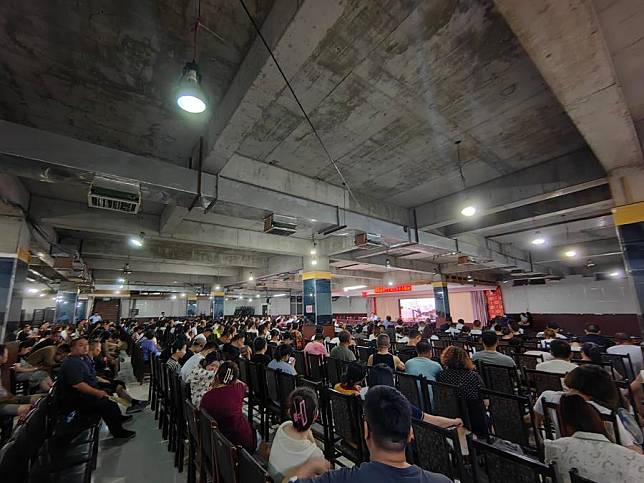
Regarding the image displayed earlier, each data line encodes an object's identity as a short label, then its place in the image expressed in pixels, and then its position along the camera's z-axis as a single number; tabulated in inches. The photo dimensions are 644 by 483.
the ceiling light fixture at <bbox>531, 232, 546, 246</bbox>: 368.6
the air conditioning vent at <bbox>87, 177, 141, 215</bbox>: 139.9
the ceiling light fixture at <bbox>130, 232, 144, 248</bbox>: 278.1
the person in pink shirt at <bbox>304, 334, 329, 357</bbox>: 231.0
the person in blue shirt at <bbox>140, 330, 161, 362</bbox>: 282.8
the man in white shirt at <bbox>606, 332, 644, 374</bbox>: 187.9
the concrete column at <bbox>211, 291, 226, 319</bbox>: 838.5
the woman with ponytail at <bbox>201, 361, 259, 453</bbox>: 104.5
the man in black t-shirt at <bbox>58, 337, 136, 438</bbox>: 145.0
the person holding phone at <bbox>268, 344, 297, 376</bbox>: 165.8
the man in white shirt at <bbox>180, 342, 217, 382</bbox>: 172.3
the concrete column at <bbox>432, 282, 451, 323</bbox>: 626.1
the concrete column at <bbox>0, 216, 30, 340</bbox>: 218.2
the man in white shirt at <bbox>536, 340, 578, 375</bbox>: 147.8
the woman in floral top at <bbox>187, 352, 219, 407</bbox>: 136.0
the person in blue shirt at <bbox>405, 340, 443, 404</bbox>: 141.9
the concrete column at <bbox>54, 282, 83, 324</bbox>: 610.2
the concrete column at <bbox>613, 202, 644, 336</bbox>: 163.6
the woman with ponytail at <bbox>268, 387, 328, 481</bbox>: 67.7
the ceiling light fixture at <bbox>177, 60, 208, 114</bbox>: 92.6
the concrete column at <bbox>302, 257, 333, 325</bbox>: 412.2
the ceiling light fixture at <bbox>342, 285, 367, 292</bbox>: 882.9
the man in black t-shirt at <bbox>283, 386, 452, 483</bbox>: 45.4
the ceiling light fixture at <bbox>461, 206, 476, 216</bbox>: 227.4
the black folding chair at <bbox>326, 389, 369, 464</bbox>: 101.0
